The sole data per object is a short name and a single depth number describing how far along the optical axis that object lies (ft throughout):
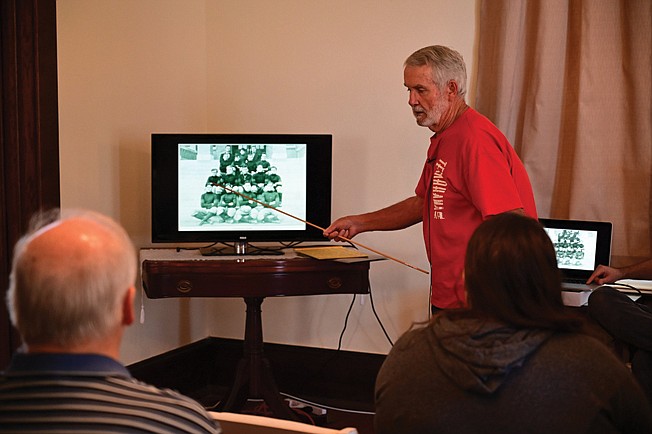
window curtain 11.46
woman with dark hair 5.22
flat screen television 12.00
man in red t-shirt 8.57
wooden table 11.16
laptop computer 11.00
